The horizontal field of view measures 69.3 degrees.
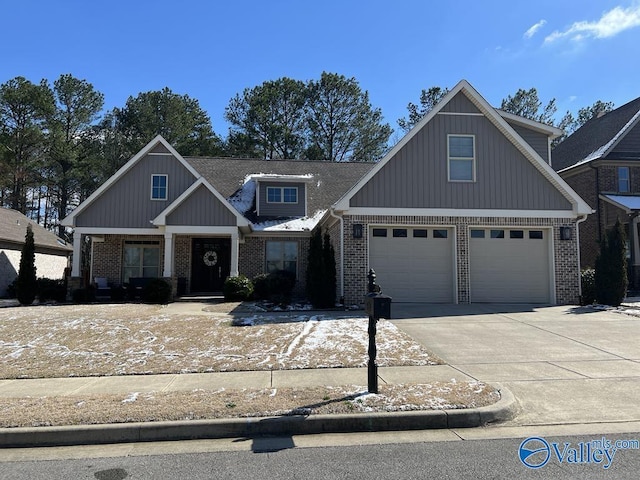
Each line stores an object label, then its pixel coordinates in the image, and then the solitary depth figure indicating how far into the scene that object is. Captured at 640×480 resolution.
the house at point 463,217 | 14.73
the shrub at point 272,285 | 16.33
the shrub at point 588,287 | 15.05
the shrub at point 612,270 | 14.34
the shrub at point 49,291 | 17.38
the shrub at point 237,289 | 15.97
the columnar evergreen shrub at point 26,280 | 16.64
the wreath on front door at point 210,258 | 19.70
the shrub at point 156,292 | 16.02
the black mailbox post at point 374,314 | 5.97
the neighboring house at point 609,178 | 21.75
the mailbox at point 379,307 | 5.97
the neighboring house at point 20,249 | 21.92
